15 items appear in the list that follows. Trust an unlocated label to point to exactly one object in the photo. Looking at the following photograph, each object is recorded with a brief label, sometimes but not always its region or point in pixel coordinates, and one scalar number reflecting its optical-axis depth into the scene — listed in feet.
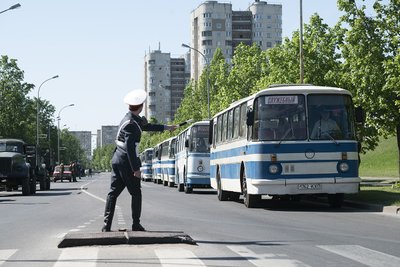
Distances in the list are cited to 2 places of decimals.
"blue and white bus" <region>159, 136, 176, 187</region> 160.56
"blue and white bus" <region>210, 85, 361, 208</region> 68.80
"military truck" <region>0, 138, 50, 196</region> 119.85
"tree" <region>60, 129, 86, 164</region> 500.53
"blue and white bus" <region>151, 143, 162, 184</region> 198.48
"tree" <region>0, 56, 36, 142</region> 281.33
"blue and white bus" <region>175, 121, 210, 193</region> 121.19
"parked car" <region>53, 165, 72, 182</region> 289.94
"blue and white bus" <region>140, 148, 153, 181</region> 241.84
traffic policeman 40.83
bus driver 69.46
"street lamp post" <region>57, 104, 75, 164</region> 375.70
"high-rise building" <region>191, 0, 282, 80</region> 618.03
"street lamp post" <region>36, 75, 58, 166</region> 137.18
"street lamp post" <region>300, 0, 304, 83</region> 122.72
